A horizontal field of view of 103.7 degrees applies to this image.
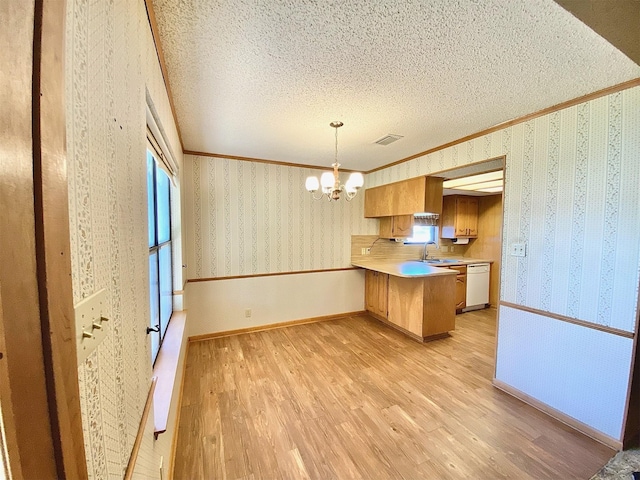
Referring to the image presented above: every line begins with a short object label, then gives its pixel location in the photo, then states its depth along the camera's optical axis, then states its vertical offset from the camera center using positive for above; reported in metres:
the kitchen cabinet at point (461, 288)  4.25 -1.05
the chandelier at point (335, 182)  2.29 +0.41
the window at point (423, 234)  4.64 -0.14
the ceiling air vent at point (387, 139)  2.54 +0.91
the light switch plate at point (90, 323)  0.46 -0.20
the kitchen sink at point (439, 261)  4.41 -0.61
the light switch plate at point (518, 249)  2.12 -0.19
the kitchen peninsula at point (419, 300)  3.12 -0.97
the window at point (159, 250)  1.61 -0.19
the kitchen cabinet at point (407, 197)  3.12 +0.40
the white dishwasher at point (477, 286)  4.38 -1.04
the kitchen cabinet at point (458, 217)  4.81 +0.19
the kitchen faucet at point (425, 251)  4.72 -0.46
